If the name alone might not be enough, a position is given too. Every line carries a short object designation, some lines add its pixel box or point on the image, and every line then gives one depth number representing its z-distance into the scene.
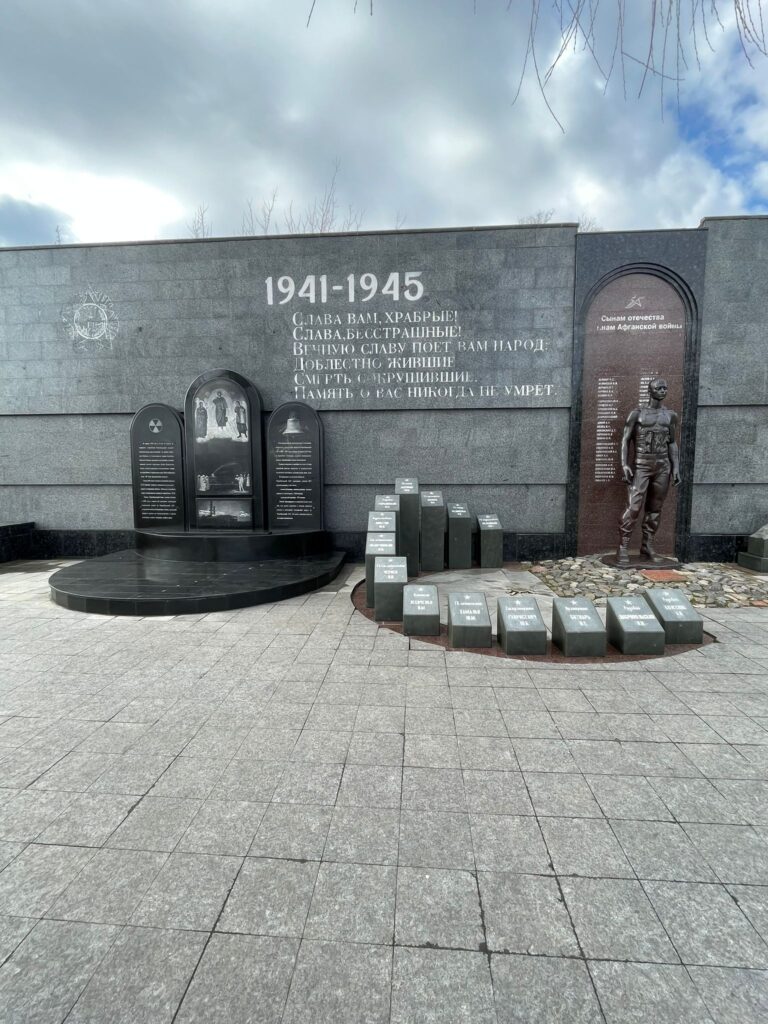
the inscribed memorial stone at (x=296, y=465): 9.25
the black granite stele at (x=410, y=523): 8.08
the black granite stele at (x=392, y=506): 7.85
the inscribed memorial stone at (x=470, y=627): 5.06
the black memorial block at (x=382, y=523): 7.34
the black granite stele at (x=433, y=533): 8.39
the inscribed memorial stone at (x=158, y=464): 9.32
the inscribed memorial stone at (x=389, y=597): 5.92
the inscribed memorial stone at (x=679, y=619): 5.23
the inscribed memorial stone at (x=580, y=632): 4.91
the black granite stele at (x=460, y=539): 8.73
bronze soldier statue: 8.36
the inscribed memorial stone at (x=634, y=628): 4.96
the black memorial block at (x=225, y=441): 9.20
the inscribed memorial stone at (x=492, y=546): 8.89
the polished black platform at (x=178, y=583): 6.27
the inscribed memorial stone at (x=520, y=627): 4.94
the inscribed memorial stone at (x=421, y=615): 5.42
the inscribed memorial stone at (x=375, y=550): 6.56
